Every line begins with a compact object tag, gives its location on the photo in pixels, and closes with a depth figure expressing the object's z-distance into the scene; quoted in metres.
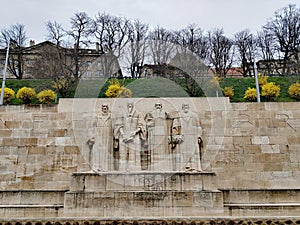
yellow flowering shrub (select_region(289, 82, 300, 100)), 25.24
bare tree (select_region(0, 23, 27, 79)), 39.38
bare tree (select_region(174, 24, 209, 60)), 36.41
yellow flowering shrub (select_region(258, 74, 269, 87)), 28.55
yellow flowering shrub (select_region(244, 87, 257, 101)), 23.42
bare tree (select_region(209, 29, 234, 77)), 39.59
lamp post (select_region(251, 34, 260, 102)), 20.43
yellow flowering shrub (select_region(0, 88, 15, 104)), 22.62
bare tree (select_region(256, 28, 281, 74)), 39.84
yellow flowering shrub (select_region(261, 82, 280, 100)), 24.50
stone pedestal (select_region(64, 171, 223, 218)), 10.82
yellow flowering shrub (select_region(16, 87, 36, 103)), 23.56
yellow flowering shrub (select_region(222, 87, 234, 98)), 26.95
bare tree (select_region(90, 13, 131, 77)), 33.59
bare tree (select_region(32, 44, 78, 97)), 25.94
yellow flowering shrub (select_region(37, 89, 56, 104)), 22.08
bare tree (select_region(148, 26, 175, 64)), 20.81
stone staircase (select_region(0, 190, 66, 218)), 11.06
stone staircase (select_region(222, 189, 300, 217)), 10.99
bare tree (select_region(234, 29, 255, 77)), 40.78
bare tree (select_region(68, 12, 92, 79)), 35.22
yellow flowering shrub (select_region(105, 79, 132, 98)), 18.75
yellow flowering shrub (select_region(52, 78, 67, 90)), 25.20
